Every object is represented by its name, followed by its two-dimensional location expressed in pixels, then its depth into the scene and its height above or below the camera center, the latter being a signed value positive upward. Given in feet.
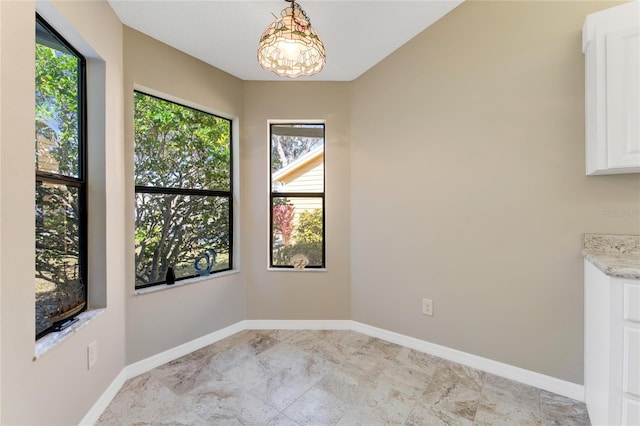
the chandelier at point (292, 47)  4.77 +3.09
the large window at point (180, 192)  7.18 +0.60
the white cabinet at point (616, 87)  4.55 +2.13
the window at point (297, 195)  9.39 +0.58
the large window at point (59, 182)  4.52 +0.58
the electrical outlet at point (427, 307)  7.47 -2.64
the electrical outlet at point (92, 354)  5.13 -2.71
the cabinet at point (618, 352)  3.86 -2.10
